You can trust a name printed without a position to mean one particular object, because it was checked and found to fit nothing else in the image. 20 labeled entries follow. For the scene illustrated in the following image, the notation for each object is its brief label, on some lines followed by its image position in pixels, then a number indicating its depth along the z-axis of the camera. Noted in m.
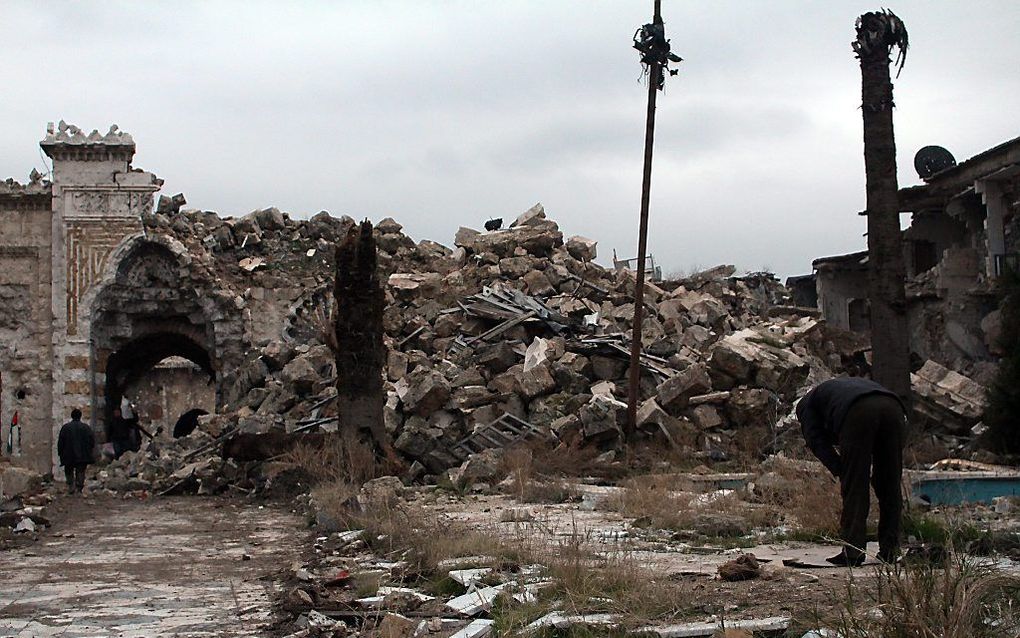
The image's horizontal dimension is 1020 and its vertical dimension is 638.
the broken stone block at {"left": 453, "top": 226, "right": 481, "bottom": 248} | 22.65
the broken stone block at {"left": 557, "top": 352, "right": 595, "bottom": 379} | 16.67
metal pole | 15.38
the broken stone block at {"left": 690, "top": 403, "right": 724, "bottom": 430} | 15.38
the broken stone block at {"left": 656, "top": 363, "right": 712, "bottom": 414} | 15.79
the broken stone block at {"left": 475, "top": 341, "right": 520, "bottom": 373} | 17.11
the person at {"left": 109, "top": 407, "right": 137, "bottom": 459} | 22.67
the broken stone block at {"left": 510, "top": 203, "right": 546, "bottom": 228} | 22.45
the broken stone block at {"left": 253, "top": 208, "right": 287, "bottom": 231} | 23.48
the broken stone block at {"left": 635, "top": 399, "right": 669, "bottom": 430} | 15.18
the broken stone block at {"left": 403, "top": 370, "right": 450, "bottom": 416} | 15.84
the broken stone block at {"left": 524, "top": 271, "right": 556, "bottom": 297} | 19.56
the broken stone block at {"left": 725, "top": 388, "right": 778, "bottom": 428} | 15.56
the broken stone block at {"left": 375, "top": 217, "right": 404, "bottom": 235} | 23.38
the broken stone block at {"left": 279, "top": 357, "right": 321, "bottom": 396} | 18.28
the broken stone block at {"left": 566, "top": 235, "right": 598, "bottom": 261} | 21.77
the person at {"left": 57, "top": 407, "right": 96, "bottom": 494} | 16.50
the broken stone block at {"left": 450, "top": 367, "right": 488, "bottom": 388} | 16.58
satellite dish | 24.09
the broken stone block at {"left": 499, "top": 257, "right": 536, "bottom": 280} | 20.16
